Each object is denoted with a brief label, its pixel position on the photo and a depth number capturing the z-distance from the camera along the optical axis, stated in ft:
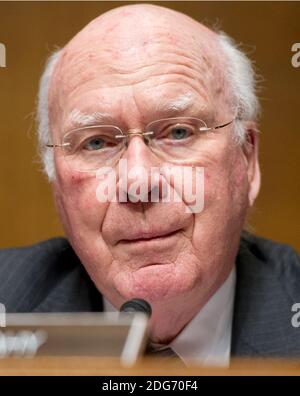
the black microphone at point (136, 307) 6.45
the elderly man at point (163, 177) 6.81
